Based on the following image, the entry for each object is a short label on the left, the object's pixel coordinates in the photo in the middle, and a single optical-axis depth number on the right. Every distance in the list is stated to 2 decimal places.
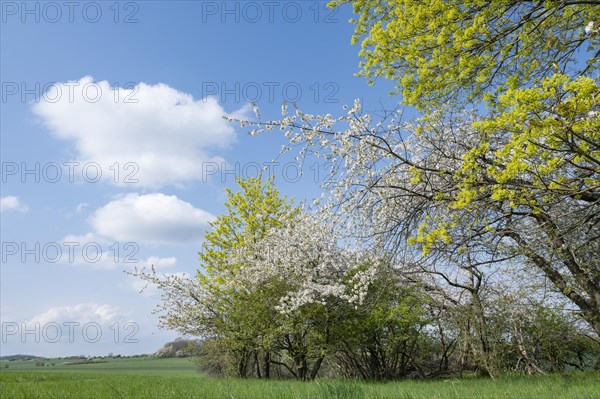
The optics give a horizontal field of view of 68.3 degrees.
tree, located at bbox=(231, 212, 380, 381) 12.87
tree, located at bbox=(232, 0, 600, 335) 5.06
